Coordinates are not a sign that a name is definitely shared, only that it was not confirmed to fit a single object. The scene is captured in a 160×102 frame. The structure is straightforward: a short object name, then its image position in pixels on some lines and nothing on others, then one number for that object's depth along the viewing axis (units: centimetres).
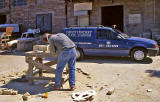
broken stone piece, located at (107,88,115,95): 595
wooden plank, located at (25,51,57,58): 694
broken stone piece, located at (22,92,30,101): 567
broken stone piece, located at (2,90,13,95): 614
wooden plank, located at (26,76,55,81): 694
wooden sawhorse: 698
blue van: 1084
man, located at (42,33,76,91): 631
